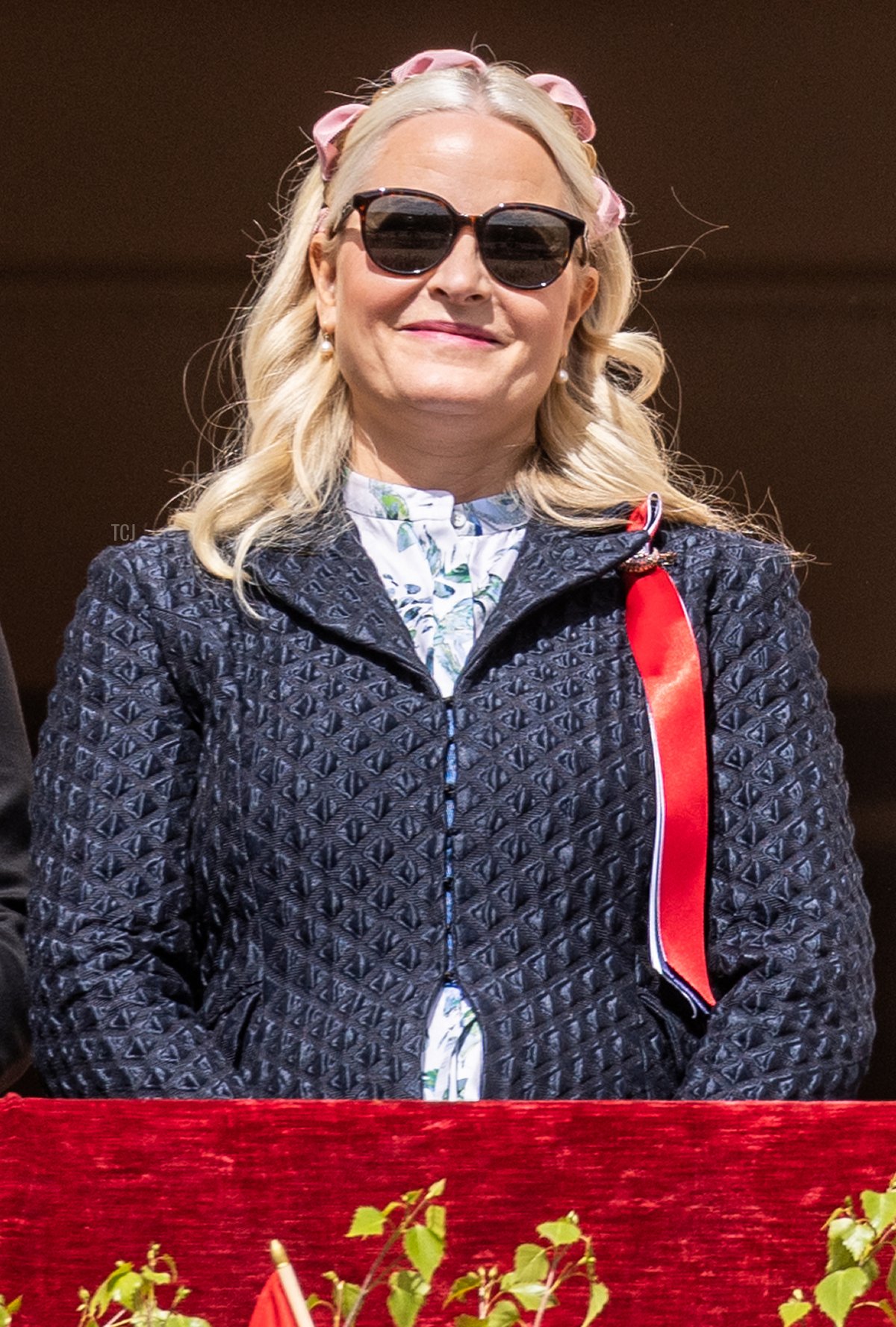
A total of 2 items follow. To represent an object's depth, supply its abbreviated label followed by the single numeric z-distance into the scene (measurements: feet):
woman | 18.92
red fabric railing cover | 17.92
